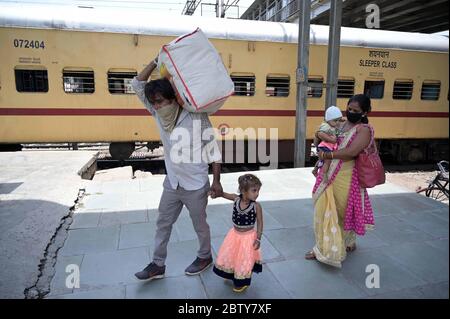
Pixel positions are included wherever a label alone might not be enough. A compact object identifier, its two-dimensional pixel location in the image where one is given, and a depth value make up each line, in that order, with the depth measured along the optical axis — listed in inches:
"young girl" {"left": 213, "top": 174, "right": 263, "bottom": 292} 104.2
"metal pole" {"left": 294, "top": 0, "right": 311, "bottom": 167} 304.0
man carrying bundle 105.7
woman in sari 118.8
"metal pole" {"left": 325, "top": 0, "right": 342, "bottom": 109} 297.3
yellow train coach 295.4
